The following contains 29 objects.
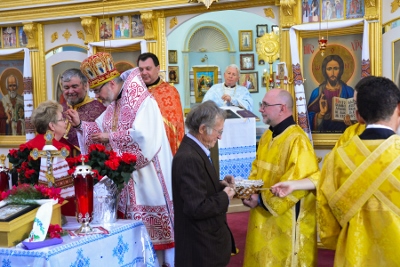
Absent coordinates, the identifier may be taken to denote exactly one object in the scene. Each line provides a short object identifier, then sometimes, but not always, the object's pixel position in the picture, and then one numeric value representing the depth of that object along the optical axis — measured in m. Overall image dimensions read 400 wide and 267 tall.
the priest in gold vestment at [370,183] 2.53
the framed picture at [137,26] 8.02
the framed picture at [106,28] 8.21
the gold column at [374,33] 6.50
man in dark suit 2.83
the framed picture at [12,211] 2.68
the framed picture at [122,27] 8.12
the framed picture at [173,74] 10.36
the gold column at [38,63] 8.59
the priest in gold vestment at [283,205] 3.43
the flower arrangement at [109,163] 3.11
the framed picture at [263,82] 10.99
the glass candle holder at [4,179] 3.48
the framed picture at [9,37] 8.84
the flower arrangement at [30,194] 2.92
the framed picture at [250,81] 11.11
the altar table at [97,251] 2.60
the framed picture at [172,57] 10.62
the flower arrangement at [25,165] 3.28
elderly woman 3.15
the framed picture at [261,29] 11.01
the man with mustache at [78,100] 4.53
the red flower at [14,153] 3.41
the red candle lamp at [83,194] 2.87
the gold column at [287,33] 7.00
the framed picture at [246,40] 11.17
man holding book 8.02
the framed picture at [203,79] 11.12
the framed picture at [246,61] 11.20
